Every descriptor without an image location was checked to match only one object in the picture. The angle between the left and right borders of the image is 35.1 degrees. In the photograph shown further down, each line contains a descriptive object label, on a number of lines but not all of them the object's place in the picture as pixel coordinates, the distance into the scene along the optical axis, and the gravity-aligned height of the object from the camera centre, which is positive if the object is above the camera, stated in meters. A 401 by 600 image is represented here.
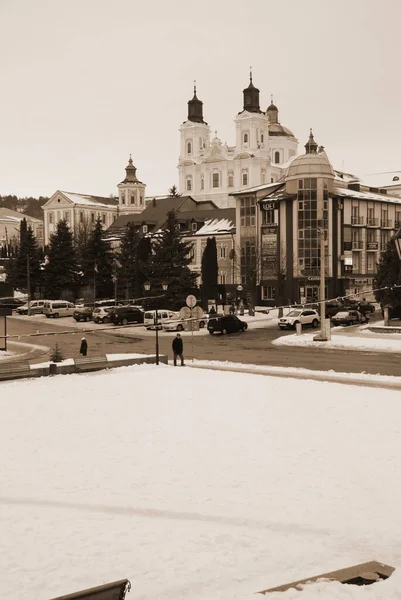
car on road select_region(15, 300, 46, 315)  63.31 -2.17
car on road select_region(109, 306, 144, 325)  50.47 -2.39
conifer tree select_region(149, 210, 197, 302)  59.88 +1.79
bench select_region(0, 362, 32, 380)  21.62 -2.88
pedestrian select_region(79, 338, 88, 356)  28.67 -2.85
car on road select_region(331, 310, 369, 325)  46.56 -2.58
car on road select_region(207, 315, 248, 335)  43.28 -2.78
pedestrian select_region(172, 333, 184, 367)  25.92 -2.55
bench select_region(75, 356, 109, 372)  23.25 -2.87
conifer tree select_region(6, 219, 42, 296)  75.94 +2.57
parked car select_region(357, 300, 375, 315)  53.78 -2.20
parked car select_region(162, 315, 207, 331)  44.55 -2.89
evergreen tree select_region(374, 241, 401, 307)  44.06 +0.37
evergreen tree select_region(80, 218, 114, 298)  74.81 +2.47
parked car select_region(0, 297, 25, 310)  68.16 -1.73
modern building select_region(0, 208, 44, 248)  165.38 +16.59
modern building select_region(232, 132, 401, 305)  64.69 +5.22
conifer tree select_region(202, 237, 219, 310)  65.06 +1.16
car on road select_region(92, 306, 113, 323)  53.16 -2.46
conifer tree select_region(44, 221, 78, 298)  74.88 +1.93
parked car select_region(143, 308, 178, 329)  47.94 -2.41
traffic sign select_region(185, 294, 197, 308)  29.69 -0.77
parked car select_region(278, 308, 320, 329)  45.41 -2.60
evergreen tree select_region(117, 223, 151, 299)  66.56 +2.46
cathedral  118.94 +25.61
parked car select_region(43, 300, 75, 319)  60.12 -2.19
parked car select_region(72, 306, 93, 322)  54.97 -2.47
